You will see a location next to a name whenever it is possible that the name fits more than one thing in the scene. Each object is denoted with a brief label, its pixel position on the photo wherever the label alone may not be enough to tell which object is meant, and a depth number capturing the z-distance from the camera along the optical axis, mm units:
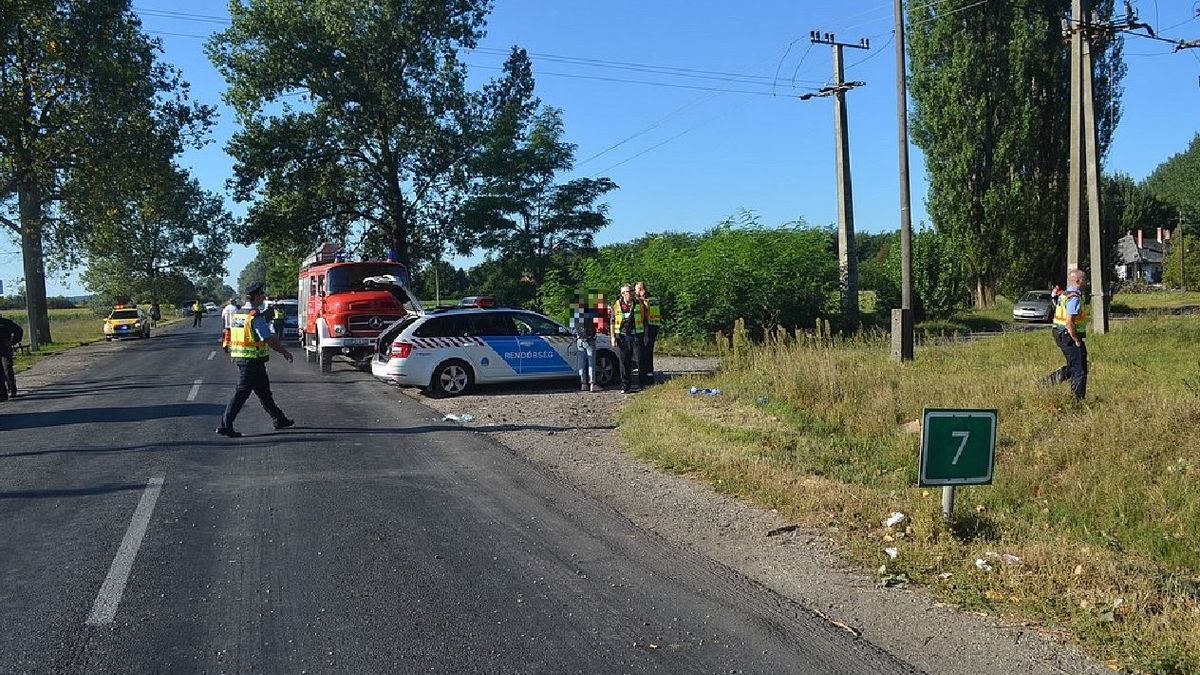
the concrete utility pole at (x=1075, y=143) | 19453
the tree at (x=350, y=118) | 35531
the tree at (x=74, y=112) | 28547
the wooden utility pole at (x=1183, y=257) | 57094
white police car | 14344
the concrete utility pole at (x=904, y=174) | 17750
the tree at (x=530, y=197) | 36594
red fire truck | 18938
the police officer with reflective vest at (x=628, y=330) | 14422
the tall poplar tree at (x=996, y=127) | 34406
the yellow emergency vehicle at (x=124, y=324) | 39688
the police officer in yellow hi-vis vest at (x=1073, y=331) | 10883
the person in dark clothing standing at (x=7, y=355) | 15336
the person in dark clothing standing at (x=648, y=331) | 14696
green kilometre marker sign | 5895
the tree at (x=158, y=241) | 32719
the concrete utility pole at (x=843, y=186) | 23328
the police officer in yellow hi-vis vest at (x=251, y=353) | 10477
